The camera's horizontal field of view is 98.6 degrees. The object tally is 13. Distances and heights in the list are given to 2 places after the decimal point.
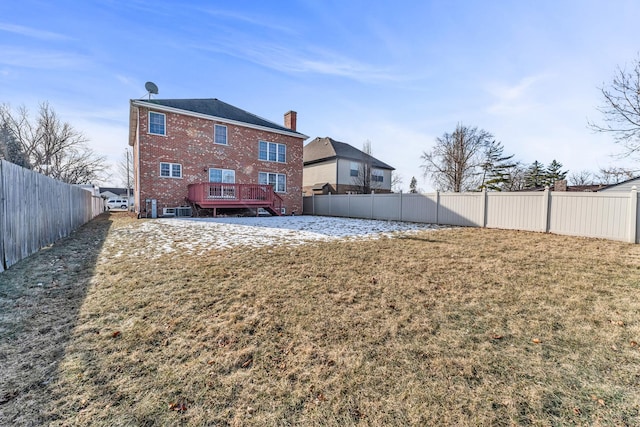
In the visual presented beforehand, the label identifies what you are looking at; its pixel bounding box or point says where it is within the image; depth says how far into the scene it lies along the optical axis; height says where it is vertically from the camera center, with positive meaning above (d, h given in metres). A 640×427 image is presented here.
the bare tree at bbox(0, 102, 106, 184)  26.21 +5.66
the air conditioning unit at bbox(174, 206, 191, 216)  15.36 -0.69
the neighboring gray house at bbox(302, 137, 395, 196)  27.36 +3.34
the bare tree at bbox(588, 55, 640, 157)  8.62 +3.13
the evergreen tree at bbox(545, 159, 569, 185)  34.72 +4.38
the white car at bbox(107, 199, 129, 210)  36.31 -0.86
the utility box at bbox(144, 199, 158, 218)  14.50 -0.53
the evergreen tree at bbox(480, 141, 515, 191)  28.12 +3.75
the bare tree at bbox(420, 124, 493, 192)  25.94 +4.39
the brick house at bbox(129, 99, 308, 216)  14.52 +2.60
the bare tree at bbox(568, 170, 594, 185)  35.44 +3.74
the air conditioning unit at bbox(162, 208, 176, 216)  15.00 -0.72
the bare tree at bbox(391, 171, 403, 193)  37.42 +2.92
